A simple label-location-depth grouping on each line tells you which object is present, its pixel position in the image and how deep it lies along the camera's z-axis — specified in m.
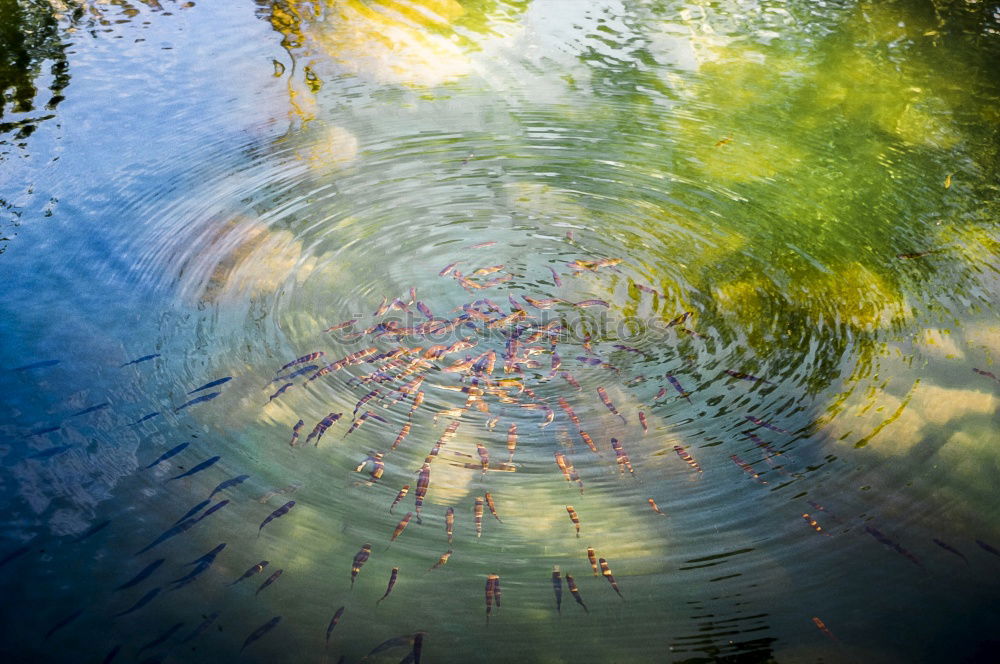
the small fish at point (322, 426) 2.38
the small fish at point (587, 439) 2.41
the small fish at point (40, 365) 2.54
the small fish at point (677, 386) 2.58
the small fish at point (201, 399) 2.45
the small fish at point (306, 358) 2.64
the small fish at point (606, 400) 2.52
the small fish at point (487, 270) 3.13
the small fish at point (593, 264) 3.18
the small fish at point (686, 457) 2.34
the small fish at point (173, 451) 2.28
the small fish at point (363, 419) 2.41
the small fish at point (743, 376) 2.62
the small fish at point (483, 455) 2.34
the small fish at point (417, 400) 2.49
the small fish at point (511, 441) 2.38
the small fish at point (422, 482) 2.22
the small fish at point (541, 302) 2.98
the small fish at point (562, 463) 2.32
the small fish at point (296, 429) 2.36
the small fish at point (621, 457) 2.34
